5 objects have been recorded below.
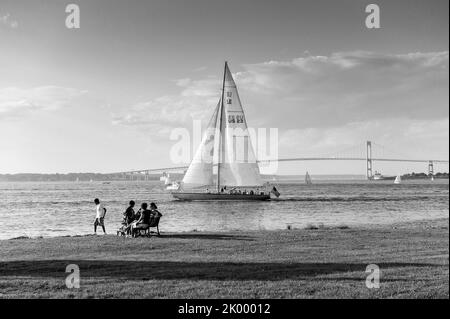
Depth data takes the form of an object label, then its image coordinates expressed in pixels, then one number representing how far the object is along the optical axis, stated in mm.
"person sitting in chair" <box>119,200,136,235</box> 19058
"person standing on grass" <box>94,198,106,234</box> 21719
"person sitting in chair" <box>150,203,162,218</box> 18998
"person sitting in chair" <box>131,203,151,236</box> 18234
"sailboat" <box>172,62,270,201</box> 59938
